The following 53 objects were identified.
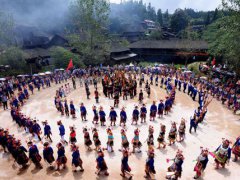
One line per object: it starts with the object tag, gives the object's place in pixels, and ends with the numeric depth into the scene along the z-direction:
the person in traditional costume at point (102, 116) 15.25
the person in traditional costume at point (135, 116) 15.43
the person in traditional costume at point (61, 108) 17.81
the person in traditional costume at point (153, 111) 16.34
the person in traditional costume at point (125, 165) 9.48
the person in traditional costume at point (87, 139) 12.03
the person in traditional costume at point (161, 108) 17.02
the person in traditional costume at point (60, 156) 10.28
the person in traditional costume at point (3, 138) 12.28
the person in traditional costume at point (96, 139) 11.94
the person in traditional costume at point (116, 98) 19.48
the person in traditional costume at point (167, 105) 17.86
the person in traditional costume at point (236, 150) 11.27
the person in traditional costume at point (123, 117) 15.10
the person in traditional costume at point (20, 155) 10.62
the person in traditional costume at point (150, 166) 9.41
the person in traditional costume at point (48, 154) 10.33
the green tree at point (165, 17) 110.49
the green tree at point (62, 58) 35.56
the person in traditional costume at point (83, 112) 16.23
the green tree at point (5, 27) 35.20
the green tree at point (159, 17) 101.97
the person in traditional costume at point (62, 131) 12.85
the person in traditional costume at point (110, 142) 11.66
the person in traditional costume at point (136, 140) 11.73
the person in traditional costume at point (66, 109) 17.33
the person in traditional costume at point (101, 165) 9.67
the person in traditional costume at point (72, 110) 17.02
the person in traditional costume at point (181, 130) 13.02
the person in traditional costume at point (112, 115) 15.10
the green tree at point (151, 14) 113.34
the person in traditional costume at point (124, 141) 11.60
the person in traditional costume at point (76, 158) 10.04
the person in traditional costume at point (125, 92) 22.00
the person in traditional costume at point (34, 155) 10.44
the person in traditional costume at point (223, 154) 10.49
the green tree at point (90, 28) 36.31
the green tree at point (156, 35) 67.12
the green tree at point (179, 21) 72.50
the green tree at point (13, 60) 32.25
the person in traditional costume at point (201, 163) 9.70
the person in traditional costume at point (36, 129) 13.44
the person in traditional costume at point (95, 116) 15.41
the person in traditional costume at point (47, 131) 13.16
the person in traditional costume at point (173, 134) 12.56
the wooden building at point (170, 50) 42.28
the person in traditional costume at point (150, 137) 12.00
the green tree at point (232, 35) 24.58
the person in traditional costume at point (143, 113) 15.83
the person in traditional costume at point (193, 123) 14.30
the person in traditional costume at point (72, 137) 12.32
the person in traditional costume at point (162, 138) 12.29
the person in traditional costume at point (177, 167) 9.24
